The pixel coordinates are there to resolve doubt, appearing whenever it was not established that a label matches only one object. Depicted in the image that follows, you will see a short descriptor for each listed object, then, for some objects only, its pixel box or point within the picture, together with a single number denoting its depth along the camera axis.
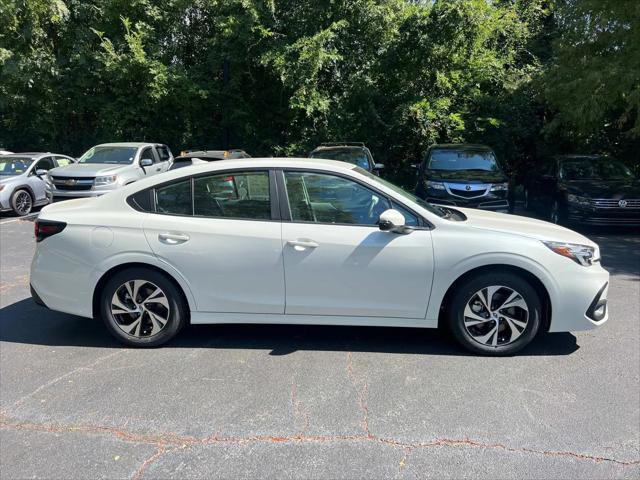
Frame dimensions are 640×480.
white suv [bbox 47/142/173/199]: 11.34
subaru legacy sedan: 4.11
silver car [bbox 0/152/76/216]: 11.96
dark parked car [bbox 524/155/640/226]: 9.65
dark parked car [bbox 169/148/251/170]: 10.19
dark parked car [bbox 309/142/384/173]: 11.36
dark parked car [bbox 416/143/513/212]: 9.70
